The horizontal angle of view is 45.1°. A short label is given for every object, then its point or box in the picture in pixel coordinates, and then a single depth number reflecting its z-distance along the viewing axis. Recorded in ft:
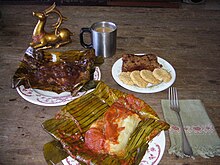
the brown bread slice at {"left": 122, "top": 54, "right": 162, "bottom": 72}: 4.10
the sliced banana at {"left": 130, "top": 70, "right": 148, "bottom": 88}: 3.81
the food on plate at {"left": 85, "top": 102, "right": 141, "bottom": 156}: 2.83
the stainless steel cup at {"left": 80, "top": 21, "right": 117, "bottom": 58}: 4.29
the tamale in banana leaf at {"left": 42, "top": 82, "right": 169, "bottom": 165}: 2.75
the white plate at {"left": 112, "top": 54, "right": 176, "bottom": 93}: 3.78
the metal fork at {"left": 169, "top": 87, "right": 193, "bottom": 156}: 2.97
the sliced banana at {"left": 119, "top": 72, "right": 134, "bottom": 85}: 3.86
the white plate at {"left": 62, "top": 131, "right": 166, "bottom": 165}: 2.80
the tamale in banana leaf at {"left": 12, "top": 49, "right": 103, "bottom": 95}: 3.66
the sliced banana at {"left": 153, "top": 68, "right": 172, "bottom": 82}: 3.91
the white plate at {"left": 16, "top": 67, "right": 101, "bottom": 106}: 3.52
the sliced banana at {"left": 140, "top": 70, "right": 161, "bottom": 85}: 3.84
